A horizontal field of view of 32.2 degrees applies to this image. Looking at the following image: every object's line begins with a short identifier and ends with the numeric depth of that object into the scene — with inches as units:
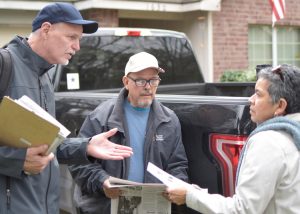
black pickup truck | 114.7
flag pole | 485.6
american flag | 364.5
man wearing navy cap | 94.8
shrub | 370.7
